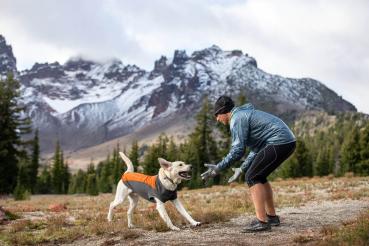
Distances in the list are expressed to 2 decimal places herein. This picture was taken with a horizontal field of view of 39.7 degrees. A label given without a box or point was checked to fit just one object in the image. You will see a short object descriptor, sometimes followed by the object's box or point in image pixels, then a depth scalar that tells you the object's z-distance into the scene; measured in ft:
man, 33.78
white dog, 39.29
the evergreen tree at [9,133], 152.15
